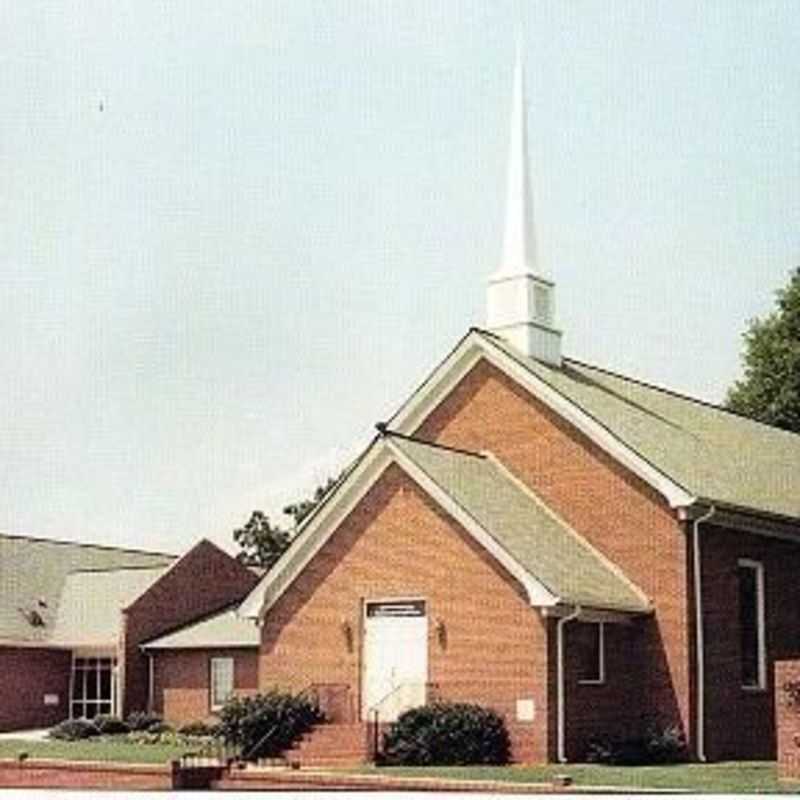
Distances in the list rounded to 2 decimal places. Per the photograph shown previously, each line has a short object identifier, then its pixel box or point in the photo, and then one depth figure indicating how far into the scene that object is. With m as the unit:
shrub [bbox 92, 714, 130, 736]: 38.19
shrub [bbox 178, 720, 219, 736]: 37.00
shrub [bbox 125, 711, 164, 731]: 39.66
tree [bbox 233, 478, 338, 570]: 64.94
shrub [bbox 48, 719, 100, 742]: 36.81
